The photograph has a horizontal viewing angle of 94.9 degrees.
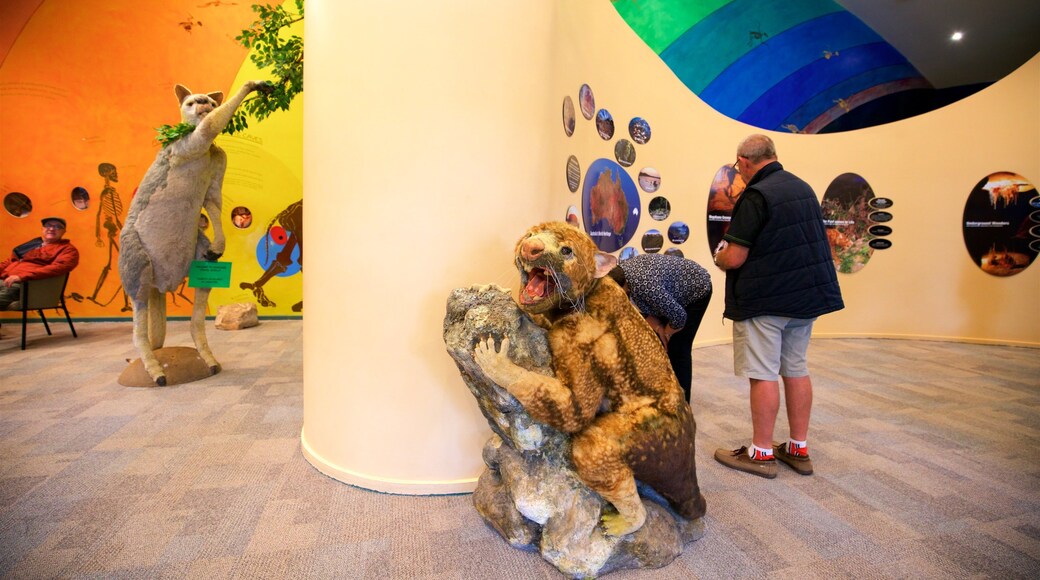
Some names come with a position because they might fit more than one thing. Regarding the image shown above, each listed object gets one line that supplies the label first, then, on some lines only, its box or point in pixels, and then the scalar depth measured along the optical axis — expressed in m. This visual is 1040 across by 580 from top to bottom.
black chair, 4.62
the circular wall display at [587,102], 3.97
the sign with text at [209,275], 3.76
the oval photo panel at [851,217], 6.48
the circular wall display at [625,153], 4.61
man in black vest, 2.26
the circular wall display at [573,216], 3.91
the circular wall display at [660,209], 5.10
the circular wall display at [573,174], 3.83
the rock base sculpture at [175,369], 3.58
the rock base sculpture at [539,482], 1.57
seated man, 4.59
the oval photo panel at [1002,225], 5.92
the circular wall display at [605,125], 4.32
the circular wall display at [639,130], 4.77
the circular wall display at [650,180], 4.94
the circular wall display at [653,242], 5.04
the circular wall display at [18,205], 5.57
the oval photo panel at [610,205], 4.29
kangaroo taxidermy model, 3.44
